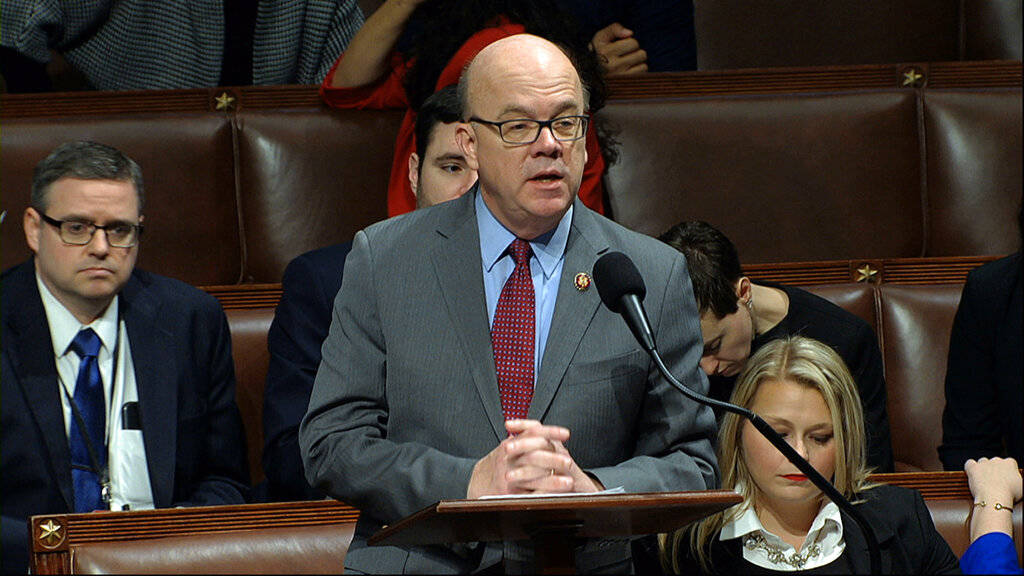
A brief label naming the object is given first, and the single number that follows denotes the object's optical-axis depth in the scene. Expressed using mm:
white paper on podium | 9543
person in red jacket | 10936
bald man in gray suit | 9838
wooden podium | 9513
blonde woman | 10182
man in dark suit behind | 10526
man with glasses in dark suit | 10447
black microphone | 9754
